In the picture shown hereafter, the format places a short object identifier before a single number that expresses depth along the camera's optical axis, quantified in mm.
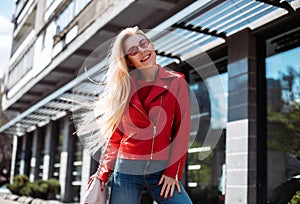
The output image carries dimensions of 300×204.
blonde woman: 2418
